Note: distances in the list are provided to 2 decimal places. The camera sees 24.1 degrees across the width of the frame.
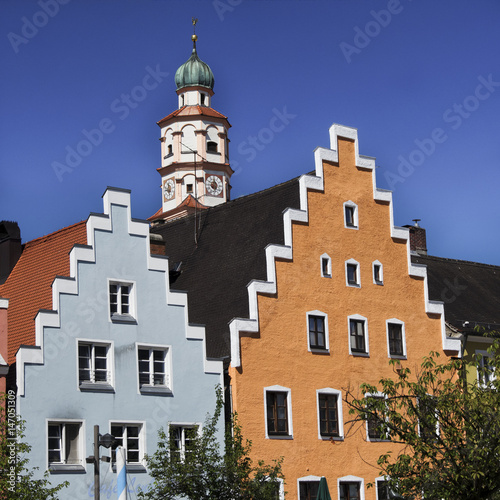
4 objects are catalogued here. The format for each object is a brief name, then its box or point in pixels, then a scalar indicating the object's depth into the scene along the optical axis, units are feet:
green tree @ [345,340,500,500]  101.40
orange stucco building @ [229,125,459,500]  134.21
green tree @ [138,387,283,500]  117.19
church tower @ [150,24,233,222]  364.99
